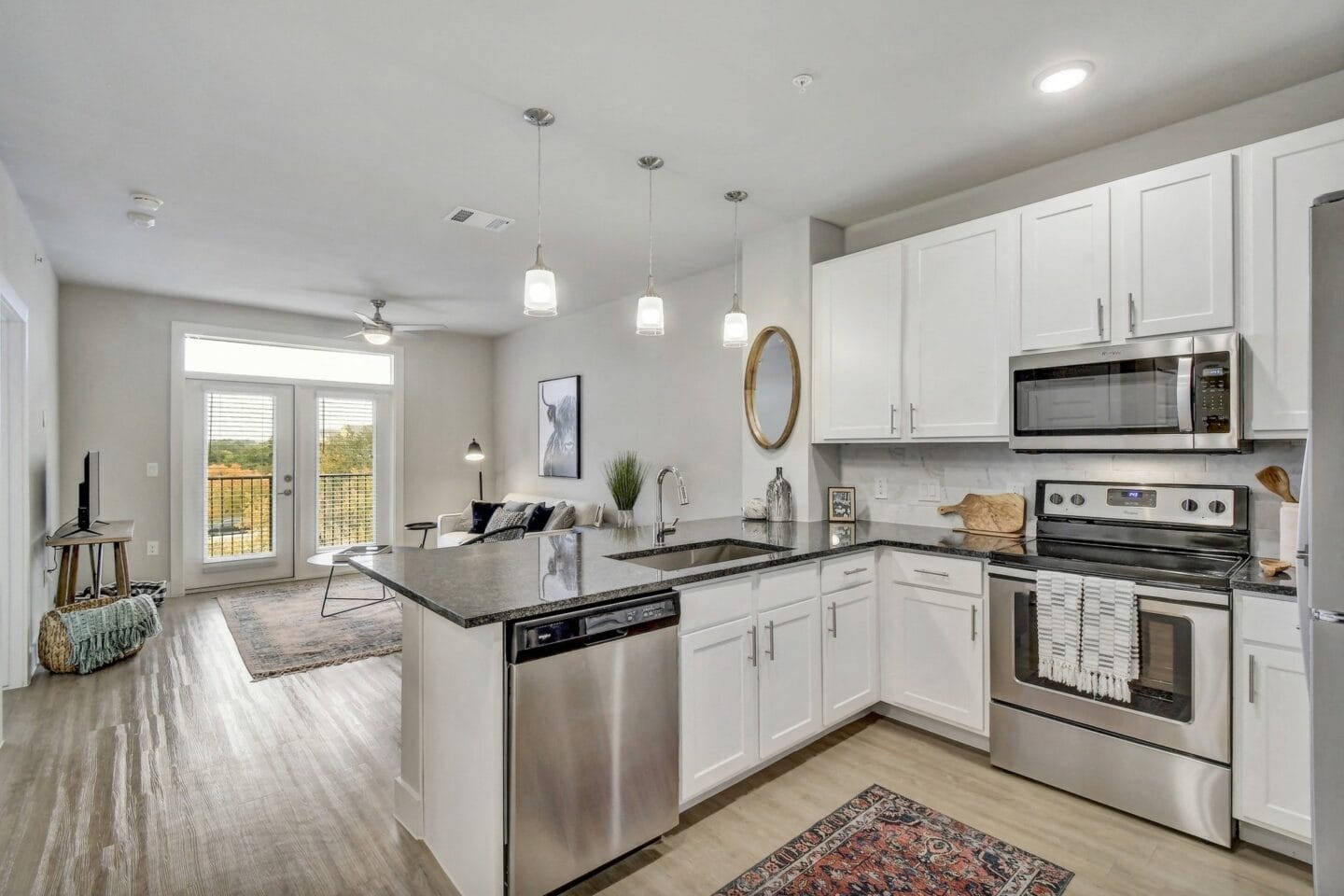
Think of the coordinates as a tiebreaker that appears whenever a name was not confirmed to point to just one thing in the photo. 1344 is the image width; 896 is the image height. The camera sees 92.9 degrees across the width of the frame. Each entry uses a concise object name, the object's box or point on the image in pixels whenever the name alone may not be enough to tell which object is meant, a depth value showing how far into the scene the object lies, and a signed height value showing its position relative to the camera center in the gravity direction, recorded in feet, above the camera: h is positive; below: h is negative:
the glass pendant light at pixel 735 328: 9.11 +1.73
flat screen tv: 13.66 -0.99
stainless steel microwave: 7.09 +0.61
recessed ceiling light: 7.02 +4.17
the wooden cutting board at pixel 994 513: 9.50 -0.99
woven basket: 11.73 -3.58
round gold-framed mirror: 11.51 +1.13
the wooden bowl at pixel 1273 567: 6.63 -1.28
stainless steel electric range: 6.65 -2.41
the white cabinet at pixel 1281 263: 6.63 +1.96
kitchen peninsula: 5.45 -1.83
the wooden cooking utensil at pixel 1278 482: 7.13 -0.39
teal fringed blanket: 11.91 -3.48
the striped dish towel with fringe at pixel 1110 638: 7.05 -2.14
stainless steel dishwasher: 5.51 -2.71
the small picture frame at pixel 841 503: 11.16 -0.97
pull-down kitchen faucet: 8.95 -1.20
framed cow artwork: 19.85 +0.71
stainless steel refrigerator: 4.44 -0.64
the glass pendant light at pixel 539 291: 7.28 +1.81
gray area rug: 12.84 -4.15
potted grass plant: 16.76 -0.93
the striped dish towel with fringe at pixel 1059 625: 7.40 -2.09
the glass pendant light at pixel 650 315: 8.45 +1.79
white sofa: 17.83 -2.09
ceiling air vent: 11.43 +4.24
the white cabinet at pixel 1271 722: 6.15 -2.71
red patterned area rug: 6.14 -4.21
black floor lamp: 21.83 -0.13
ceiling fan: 17.02 +3.22
